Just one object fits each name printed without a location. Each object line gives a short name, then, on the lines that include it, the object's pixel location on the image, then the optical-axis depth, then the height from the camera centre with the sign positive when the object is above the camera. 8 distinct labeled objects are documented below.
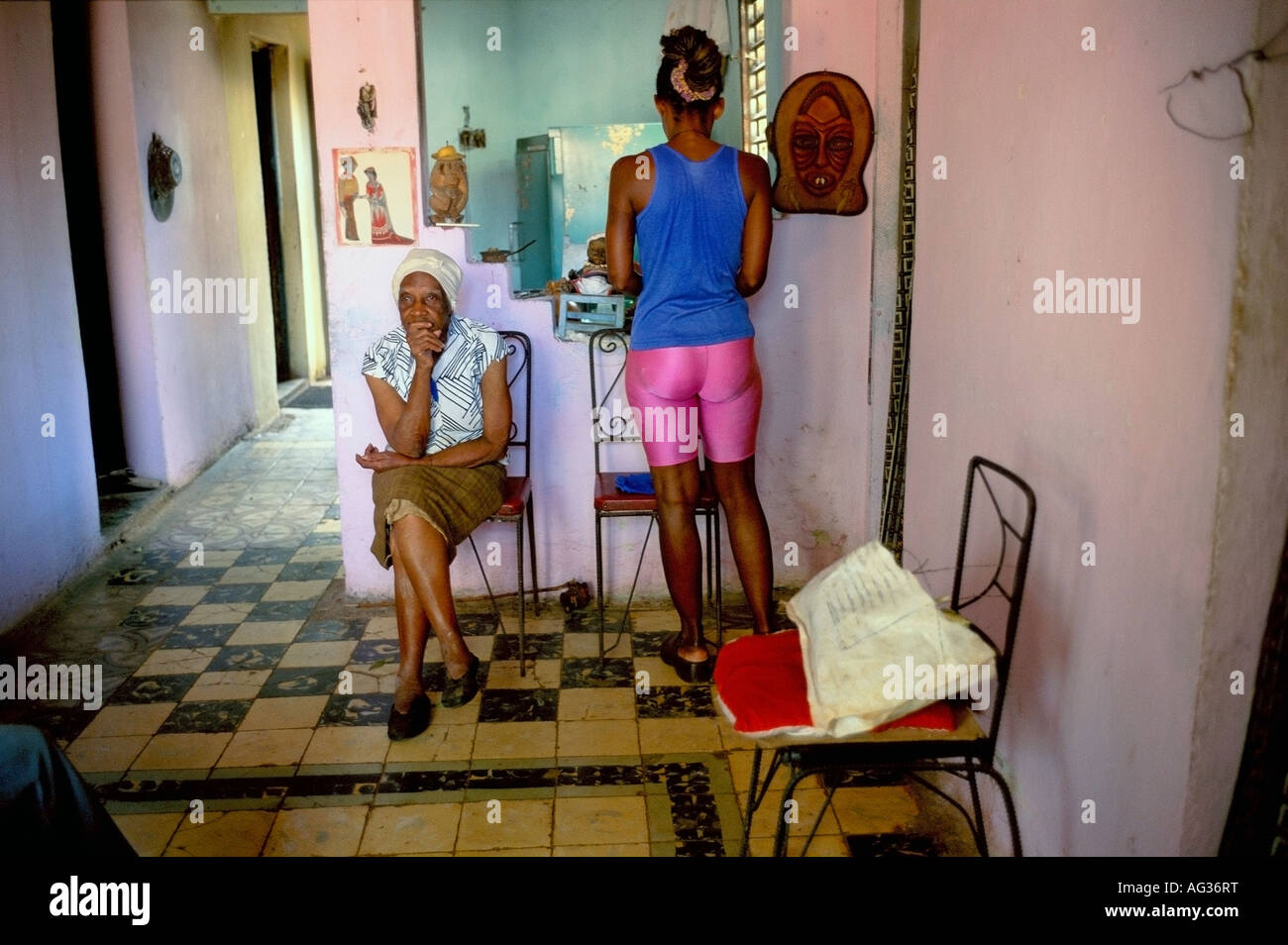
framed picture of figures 3.65 +0.24
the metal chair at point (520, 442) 3.35 -0.63
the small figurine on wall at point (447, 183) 3.62 +0.28
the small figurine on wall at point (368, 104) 3.62 +0.55
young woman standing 2.94 -0.10
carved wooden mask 3.55 +0.39
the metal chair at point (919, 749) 1.90 -0.87
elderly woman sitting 3.09 -0.56
